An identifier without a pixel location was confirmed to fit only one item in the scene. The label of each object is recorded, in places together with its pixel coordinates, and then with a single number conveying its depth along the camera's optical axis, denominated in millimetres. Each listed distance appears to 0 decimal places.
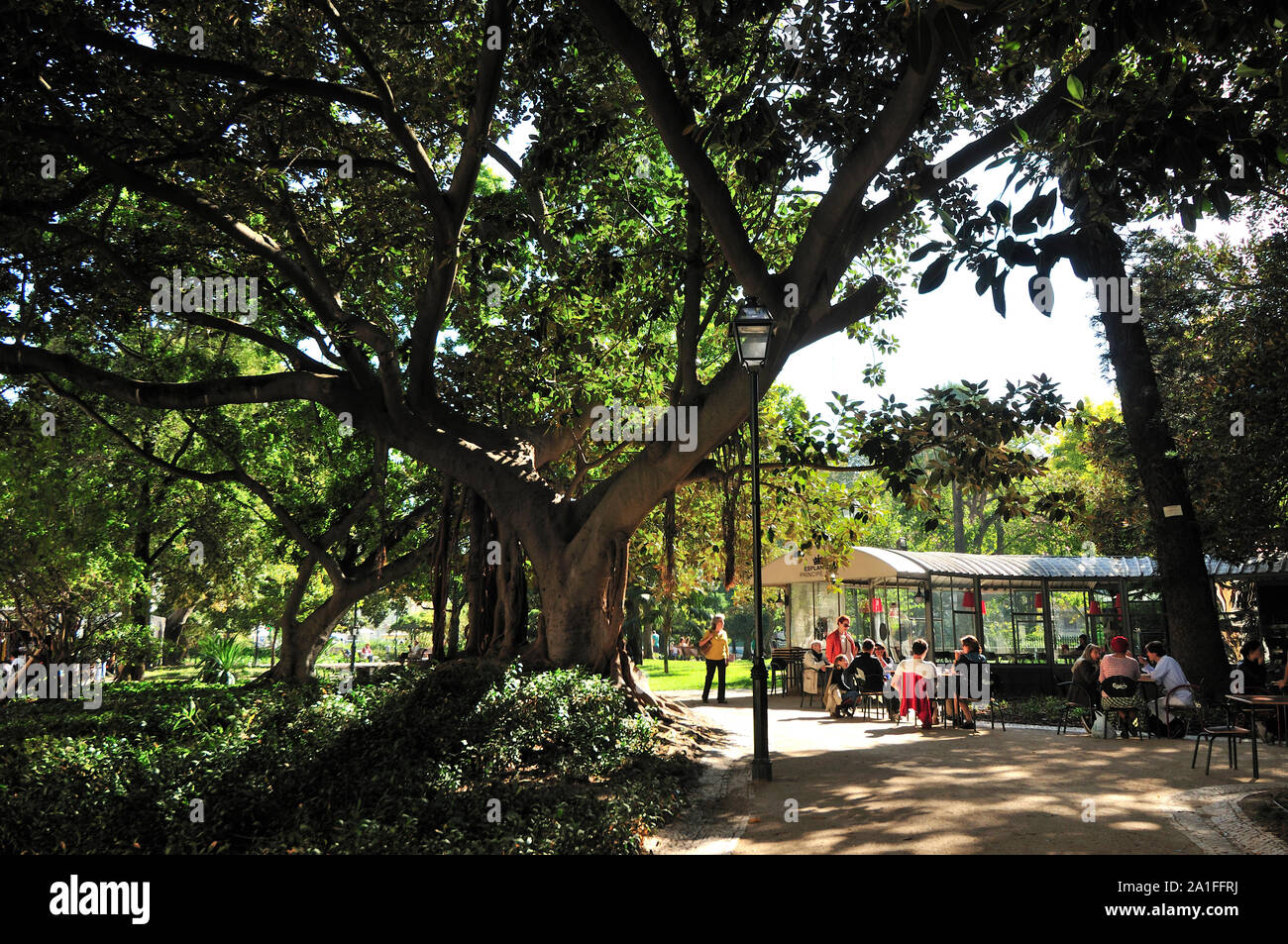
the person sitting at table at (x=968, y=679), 13406
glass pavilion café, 19359
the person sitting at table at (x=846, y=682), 15680
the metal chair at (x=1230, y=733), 8414
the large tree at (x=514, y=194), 8320
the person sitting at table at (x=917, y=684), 13398
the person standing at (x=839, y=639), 16281
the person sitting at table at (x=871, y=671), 15328
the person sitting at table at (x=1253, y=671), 12516
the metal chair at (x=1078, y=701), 13141
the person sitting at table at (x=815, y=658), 17850
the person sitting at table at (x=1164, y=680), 11633
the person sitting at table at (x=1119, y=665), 12047
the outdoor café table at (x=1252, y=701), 8383
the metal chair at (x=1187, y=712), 11297
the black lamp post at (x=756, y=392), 8445
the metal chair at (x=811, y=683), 19278
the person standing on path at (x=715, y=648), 17612
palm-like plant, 32219
